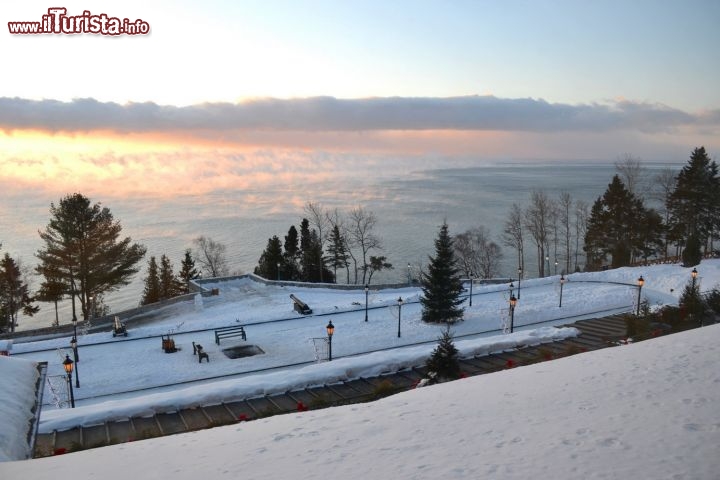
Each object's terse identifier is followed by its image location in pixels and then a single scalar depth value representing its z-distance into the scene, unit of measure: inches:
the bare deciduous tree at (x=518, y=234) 2080.7
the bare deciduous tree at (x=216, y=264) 2474.2
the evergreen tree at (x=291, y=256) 1959.9
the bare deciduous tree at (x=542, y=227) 1972.2
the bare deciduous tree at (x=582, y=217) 2418.8
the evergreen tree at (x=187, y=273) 2282.1
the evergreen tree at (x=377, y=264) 1977.1
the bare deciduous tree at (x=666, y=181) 2098.9
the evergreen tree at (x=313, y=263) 1993.1
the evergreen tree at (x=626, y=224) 1720.0
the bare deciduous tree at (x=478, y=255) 2129.7
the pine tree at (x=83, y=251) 1434.5
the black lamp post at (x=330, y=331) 693.9
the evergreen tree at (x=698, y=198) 1610.5
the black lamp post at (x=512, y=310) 800.3
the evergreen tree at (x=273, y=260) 1916.8
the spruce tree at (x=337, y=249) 2018.9
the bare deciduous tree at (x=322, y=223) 1962.0
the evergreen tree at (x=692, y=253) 1162.3
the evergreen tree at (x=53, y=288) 1523.1
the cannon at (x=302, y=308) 1023.0
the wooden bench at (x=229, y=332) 860.0
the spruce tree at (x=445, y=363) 513.0
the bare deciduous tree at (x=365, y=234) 3203.2
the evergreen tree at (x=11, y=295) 1729.8
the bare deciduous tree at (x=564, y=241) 2700.8
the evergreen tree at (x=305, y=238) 2043.6
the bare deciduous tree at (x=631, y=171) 2126.0
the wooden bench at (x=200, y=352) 767.4
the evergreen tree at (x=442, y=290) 919.7
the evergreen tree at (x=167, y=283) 2226.9
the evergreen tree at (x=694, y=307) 735.1
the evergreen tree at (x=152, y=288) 2143.7
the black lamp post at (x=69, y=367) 564.1
